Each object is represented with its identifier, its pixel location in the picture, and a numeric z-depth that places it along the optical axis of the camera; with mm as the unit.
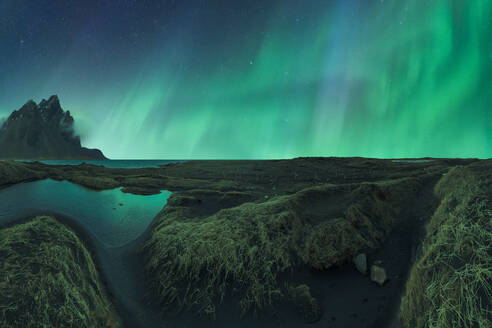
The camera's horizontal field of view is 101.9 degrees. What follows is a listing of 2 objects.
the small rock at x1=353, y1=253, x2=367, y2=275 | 7254
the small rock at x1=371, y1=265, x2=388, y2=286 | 6730
